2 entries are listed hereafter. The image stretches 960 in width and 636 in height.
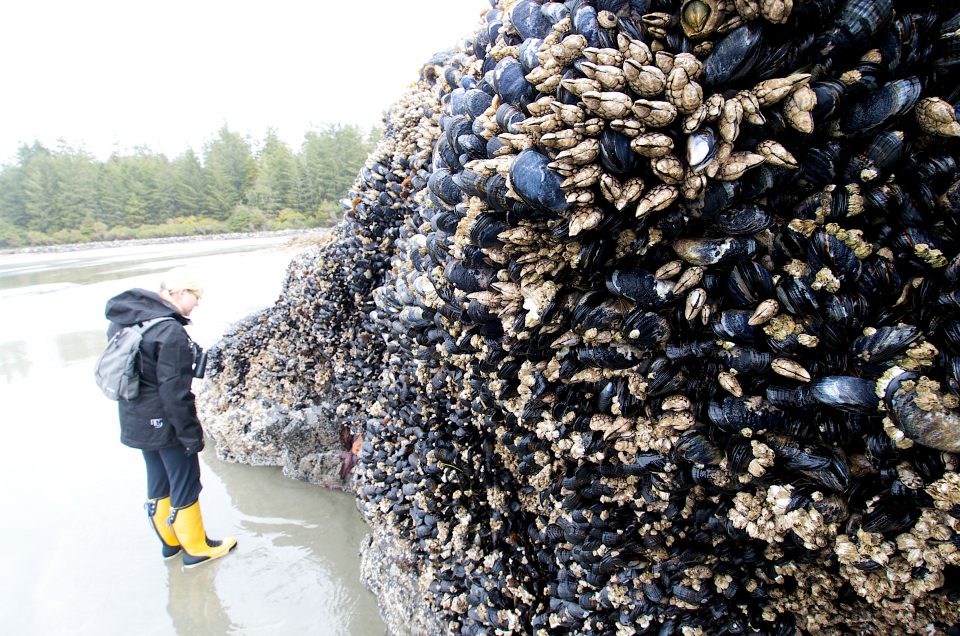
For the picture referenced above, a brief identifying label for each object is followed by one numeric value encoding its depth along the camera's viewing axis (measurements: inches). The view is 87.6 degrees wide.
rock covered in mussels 39.0
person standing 130.5
